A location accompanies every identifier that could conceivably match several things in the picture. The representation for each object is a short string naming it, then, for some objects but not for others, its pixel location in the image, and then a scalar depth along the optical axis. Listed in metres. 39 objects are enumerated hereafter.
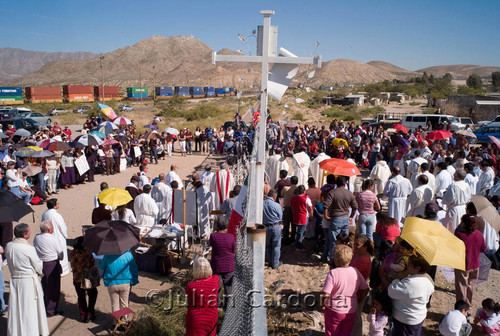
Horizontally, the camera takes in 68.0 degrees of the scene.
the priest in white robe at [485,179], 9.25
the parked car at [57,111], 46.06
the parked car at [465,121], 29.62
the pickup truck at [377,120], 32.53
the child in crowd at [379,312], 3.99
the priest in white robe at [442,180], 8.71
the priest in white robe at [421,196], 7.71
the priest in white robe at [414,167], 9.98
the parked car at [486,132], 21.78
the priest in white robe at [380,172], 9.91
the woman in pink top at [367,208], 6.89
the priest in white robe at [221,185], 9.52
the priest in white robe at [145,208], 7.74
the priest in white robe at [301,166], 11.03
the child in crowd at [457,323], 4.52
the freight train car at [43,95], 60.72
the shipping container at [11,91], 55.19
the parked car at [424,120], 26.12
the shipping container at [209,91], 80.81
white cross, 5.70
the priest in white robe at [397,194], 8.06
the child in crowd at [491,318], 4.84
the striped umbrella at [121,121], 17.45
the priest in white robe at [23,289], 4.79
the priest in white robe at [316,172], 11.24
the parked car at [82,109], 48.78
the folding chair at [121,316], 5.08
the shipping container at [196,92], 77.91
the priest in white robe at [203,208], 8.45
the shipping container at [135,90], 70.62
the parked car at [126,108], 50.19
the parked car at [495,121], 26.28
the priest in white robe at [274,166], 11.45
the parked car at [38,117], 34.28
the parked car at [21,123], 25.45
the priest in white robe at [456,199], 7.06
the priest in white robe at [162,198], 8.77
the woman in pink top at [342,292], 3.94
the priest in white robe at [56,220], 6.38
